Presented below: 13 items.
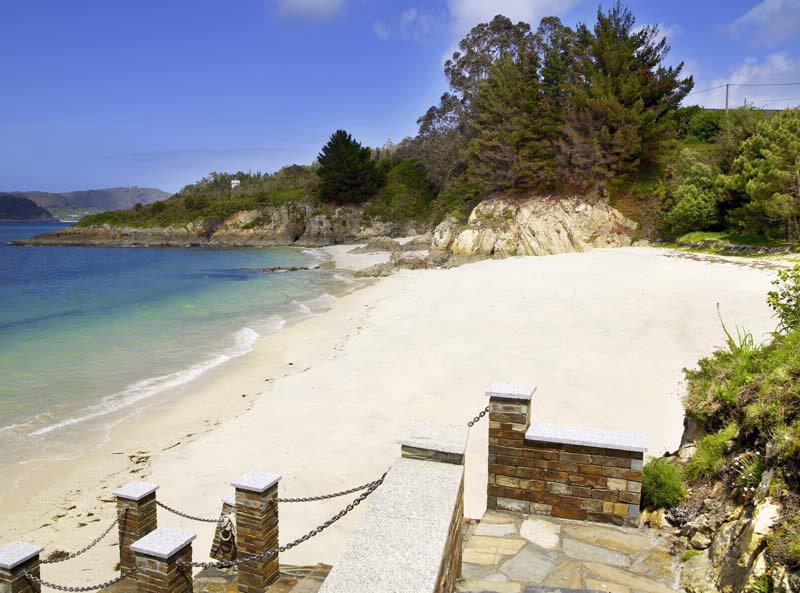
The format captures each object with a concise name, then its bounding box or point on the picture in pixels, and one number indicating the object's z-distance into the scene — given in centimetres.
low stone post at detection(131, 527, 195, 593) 414
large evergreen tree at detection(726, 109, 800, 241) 1905
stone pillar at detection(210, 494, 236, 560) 555
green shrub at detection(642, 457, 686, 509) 456
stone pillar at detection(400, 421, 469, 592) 343
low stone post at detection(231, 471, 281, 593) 462
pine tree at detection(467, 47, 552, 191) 3169
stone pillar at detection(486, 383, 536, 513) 471
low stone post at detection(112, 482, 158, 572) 526
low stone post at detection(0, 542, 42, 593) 432
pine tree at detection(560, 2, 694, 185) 2917
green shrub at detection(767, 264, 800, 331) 602
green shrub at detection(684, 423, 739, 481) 469
